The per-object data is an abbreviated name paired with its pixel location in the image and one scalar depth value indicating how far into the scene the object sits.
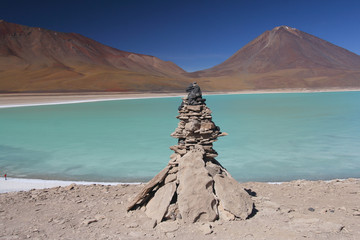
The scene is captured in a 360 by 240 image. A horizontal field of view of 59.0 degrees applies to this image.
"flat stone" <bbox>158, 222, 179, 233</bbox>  4.01
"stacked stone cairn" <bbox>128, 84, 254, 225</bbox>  4.26
